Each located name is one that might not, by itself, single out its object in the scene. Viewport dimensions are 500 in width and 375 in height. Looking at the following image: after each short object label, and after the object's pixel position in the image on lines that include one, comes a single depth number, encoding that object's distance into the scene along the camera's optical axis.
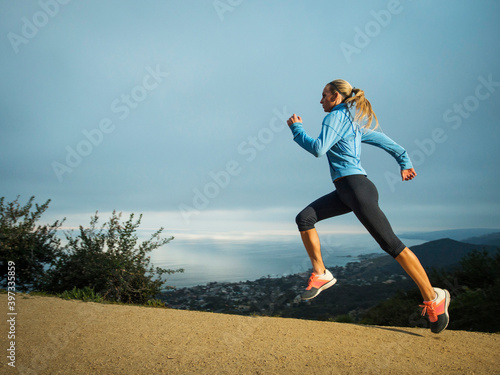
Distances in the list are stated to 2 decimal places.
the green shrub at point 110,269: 6.94
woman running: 3.47
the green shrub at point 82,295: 5.71
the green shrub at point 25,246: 7.81
